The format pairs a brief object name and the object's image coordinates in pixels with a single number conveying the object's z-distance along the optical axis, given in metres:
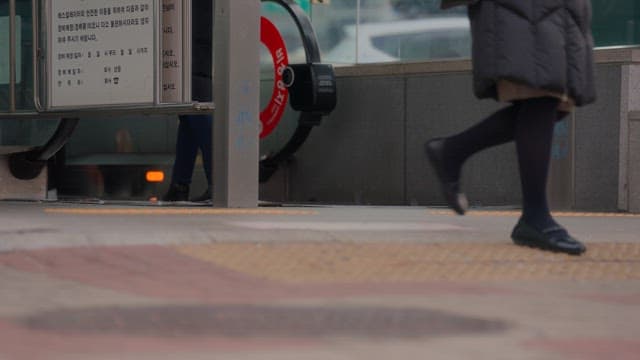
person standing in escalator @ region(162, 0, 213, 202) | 18.37
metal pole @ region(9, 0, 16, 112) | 19.69
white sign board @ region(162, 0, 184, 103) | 16.79
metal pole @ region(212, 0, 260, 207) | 16.28
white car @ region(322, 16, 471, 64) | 24.41
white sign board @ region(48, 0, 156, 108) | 16.94
